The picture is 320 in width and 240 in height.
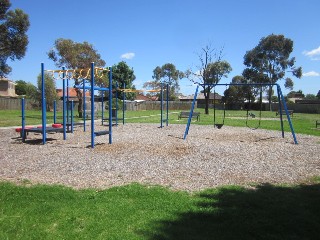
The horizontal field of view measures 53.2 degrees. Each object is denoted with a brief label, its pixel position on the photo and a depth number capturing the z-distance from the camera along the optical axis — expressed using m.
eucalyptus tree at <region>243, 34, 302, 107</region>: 69.06
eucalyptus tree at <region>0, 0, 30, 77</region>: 26.09
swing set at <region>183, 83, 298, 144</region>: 13.95
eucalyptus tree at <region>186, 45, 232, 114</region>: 48.75
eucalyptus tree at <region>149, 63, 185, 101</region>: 102.19
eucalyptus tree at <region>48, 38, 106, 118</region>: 29.84
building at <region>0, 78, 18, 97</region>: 79.09
